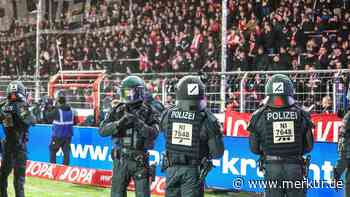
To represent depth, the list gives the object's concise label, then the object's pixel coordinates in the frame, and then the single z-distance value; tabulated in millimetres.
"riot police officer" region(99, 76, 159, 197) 15969
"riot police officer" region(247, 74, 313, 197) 15094
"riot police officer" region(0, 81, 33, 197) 20062
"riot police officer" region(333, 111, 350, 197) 15844
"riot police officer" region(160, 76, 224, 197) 14844
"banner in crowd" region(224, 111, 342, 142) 25547
